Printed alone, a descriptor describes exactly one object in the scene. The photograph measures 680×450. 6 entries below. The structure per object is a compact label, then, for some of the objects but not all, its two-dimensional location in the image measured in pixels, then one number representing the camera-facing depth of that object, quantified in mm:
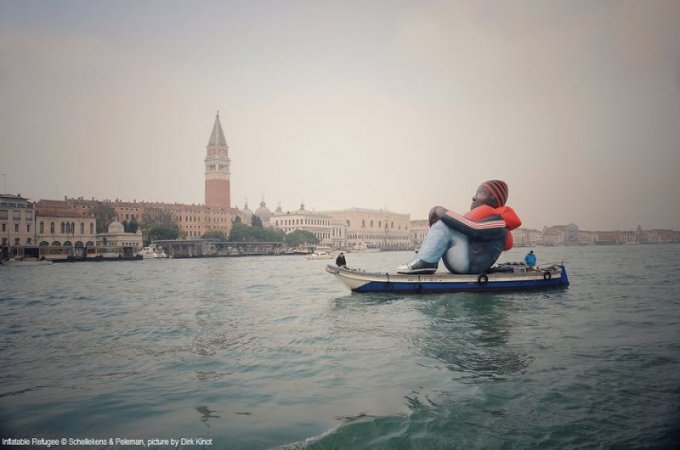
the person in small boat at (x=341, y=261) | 22195
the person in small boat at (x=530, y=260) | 23806
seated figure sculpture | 19172
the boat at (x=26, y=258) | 49469
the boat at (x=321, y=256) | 79525
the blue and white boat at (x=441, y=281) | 19703
